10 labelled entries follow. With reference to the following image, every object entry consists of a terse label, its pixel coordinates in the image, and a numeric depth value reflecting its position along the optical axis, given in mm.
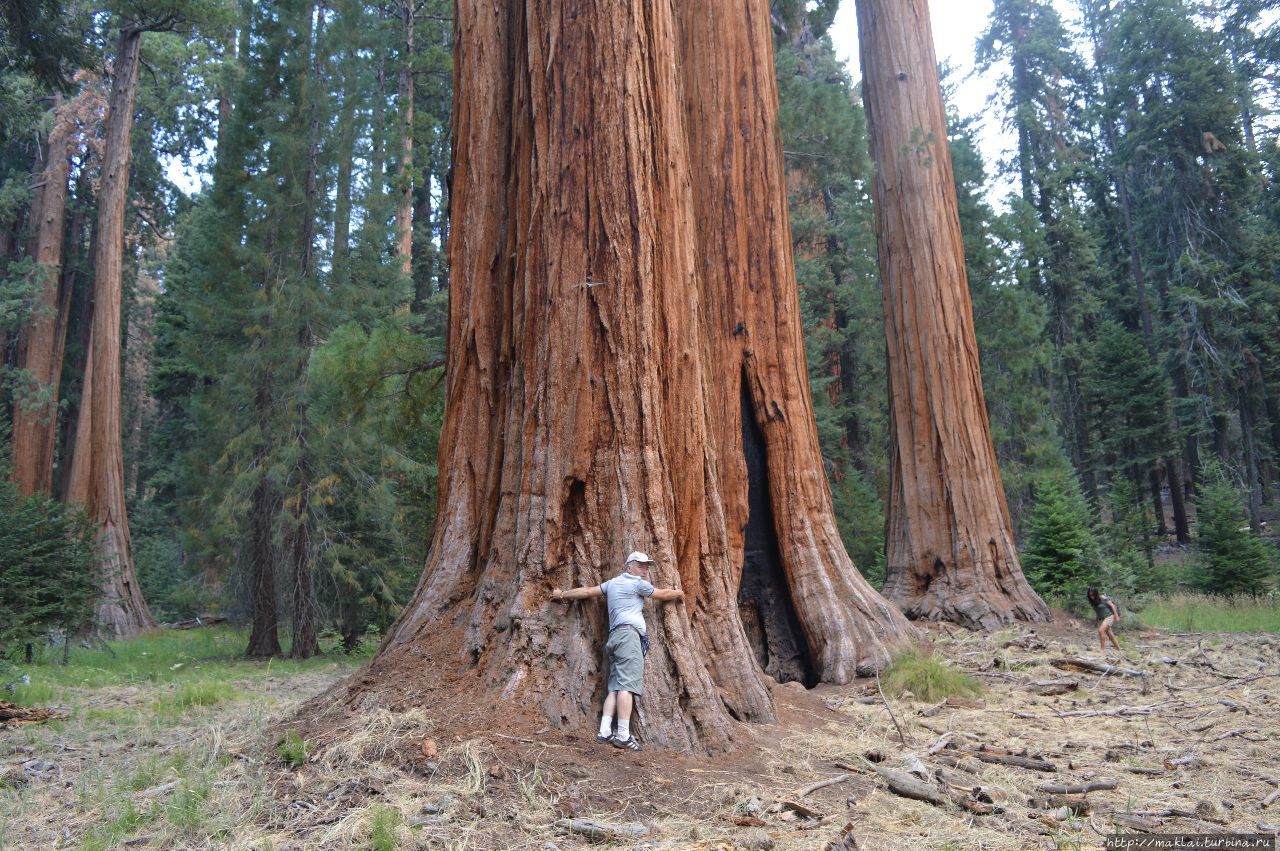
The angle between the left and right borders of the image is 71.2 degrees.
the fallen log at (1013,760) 5074
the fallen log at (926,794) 4301
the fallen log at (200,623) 23305
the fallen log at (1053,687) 7504
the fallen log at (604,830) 3840
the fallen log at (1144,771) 4980
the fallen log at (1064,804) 4312
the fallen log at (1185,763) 5109
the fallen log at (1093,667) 8078
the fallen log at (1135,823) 3983
